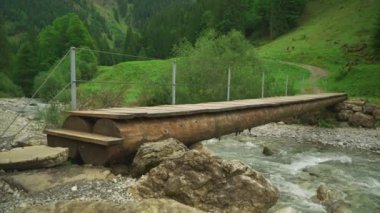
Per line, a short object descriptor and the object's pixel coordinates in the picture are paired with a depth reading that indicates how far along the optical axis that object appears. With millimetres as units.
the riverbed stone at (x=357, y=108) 25956
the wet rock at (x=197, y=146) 7791
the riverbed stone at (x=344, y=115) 25906
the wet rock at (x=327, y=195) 10083
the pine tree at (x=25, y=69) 57781
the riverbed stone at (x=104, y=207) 4320
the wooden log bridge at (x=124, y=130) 5641
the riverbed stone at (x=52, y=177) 4895
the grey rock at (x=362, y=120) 25272
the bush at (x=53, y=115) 9970
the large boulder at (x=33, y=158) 5332
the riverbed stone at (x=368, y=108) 25781
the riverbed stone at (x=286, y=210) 8244
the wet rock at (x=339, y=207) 9306
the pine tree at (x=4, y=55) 60328
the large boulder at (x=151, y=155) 5551
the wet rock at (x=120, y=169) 5789
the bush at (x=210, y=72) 19938
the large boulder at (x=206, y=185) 5160
